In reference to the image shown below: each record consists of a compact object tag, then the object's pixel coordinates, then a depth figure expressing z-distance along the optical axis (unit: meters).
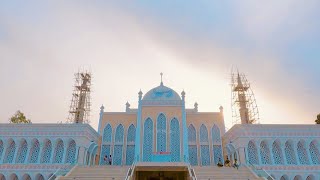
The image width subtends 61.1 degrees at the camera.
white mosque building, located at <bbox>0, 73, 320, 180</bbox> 22.19
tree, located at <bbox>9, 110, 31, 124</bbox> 38.34
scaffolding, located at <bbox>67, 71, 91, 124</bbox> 33.22
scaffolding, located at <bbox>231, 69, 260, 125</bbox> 32.71
